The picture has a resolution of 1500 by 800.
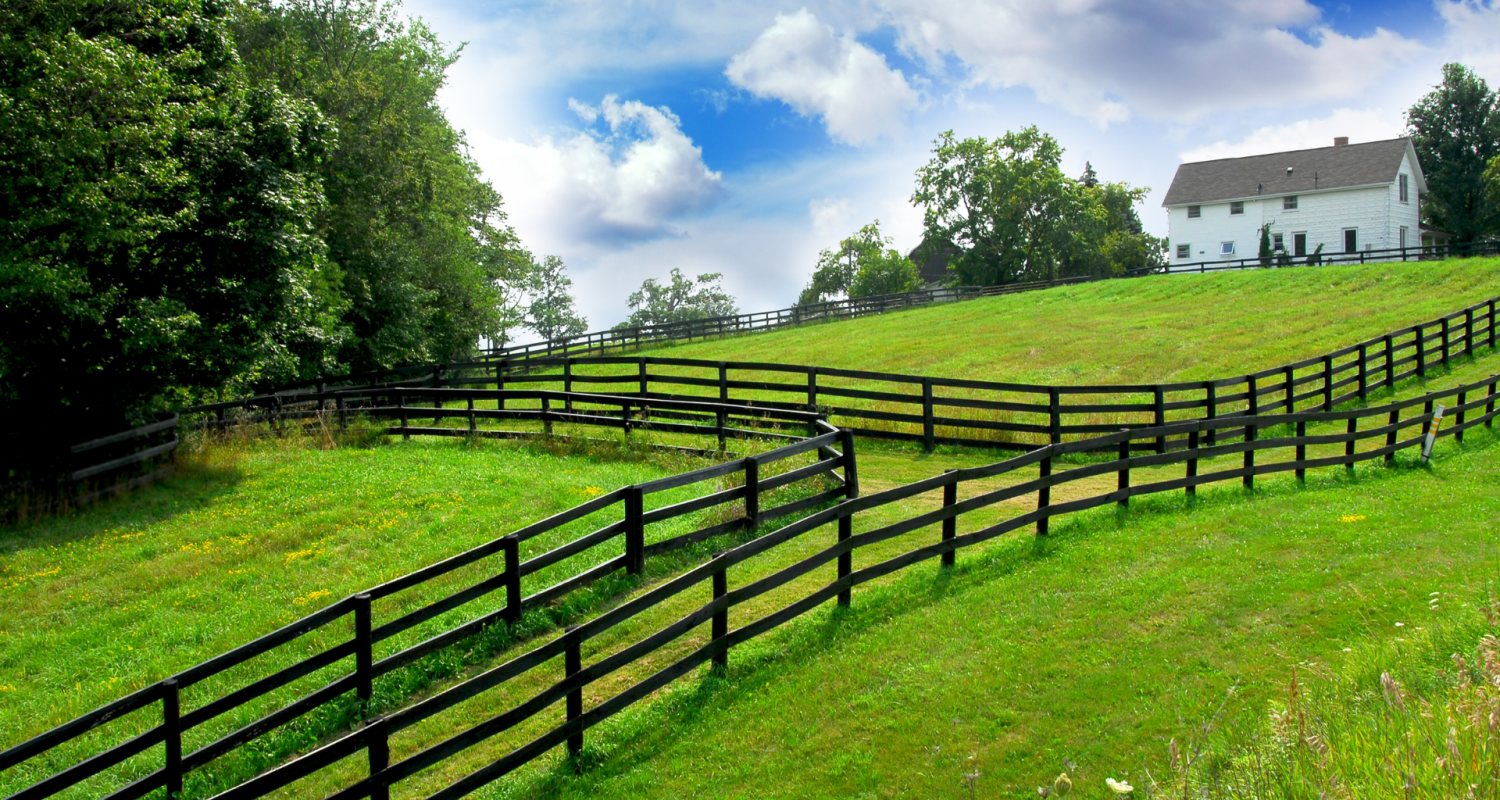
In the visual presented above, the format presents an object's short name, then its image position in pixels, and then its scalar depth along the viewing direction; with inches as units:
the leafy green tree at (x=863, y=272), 2987.2
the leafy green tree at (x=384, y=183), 1193.4
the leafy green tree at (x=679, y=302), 4461.1
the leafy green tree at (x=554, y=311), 4163.4
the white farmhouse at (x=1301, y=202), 2087.8
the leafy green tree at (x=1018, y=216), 2497.5
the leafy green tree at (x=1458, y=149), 2391.7
